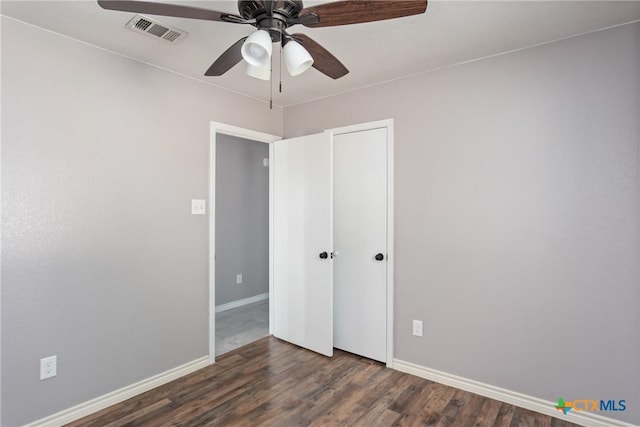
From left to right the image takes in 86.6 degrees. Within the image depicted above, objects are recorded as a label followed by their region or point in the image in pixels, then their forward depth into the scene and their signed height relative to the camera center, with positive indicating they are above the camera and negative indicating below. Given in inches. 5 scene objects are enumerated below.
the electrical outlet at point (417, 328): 106.8 -34.9
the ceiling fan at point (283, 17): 51.2 +32.0
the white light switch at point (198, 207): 110.5 +3.3
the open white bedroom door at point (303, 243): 120.9 -9.8
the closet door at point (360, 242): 115.0 -8.7
